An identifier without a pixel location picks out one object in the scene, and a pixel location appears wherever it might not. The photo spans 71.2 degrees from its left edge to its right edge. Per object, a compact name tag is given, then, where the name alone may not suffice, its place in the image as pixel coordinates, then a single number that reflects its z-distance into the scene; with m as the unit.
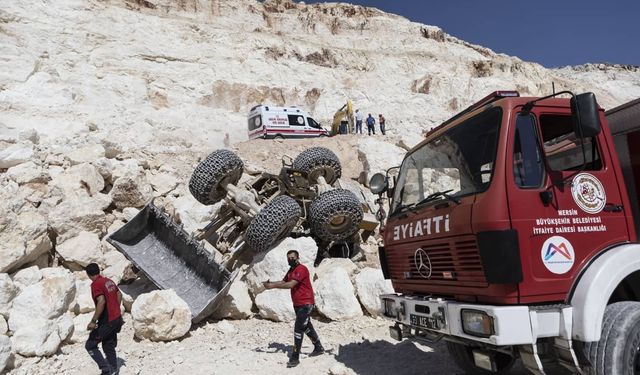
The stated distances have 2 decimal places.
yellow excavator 21.36
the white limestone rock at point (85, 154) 9.30
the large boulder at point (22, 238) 5.72
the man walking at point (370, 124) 22.17
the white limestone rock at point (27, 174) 7.85
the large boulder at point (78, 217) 7.00
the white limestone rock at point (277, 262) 6.29
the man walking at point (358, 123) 22.81
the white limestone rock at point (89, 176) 8.34
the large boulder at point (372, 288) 5.94
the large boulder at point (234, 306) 6.13
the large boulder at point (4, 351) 4.35
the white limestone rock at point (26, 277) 5.68
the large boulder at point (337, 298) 5.96
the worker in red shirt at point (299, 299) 4.72
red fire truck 2.90
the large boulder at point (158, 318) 5.36
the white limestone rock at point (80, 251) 6.63
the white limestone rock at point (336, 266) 6.49
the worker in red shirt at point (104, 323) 4.42
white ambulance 19.95
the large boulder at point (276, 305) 6.05
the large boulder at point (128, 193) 8.33
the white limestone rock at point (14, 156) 8.51
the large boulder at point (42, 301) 5.05
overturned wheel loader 6.38
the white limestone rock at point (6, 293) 5.07
